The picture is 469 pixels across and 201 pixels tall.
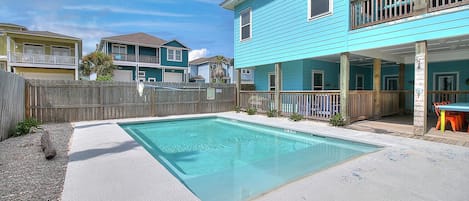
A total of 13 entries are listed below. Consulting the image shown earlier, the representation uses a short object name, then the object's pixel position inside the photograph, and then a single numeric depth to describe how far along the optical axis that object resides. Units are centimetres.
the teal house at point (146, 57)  2386
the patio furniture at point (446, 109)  636
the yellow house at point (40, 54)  2009
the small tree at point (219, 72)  2780
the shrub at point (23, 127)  702
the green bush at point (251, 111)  1320
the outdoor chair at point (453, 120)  704
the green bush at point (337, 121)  868
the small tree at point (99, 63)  2159
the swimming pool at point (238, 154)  406
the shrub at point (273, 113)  1193
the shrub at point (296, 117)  1048
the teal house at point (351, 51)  666
